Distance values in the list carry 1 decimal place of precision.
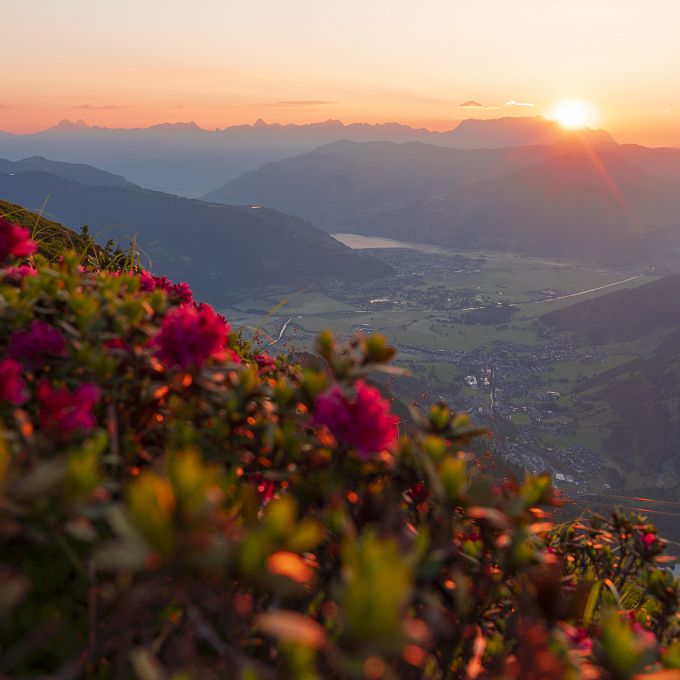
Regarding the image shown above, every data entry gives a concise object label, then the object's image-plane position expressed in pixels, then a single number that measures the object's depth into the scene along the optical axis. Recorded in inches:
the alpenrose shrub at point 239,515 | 48.3
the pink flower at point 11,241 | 121.4
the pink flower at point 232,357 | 111.2
